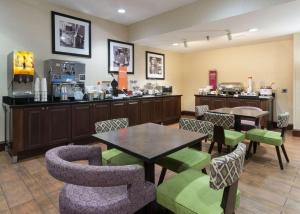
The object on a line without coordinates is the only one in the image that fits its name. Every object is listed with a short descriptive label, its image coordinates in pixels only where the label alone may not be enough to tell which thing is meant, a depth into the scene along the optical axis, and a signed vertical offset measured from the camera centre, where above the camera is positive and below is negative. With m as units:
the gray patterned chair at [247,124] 3.87 -0.44
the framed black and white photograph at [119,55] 5.23 +1.27
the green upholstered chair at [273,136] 3.01 -0.55
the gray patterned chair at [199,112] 4.25 -0.22
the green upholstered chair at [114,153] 2.04 -0.59
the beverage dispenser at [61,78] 3.88 +0.48
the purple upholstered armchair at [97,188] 1.12 -0.60
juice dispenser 3.33 +0.49
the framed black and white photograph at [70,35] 4.18 +1.48
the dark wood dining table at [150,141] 1.55 -0.36
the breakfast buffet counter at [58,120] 3.22 -0.36
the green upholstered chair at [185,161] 1.93 -0.60
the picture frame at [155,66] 6.39 +1.21
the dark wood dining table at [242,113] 3.34 -0.21
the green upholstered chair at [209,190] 1.17 -0.65
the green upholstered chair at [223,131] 3.04 -0.47
